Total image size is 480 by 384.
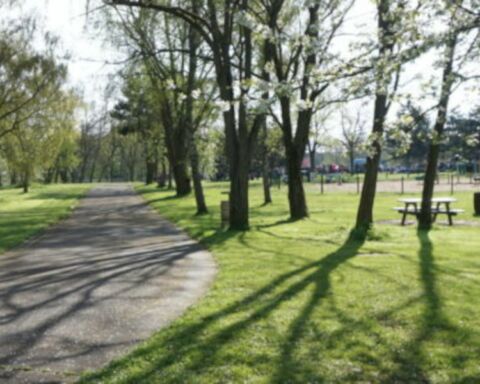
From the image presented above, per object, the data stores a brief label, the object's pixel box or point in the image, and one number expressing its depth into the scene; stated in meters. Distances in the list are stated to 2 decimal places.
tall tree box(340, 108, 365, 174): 72.94
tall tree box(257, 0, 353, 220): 16.33
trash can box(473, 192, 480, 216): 19.91
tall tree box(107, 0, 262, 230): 15.03
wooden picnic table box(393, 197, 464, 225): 16.86
